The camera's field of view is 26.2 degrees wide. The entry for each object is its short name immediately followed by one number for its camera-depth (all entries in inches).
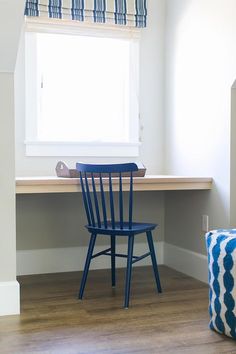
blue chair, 117.0
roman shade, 146.5
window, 149.6
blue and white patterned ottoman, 92.3
